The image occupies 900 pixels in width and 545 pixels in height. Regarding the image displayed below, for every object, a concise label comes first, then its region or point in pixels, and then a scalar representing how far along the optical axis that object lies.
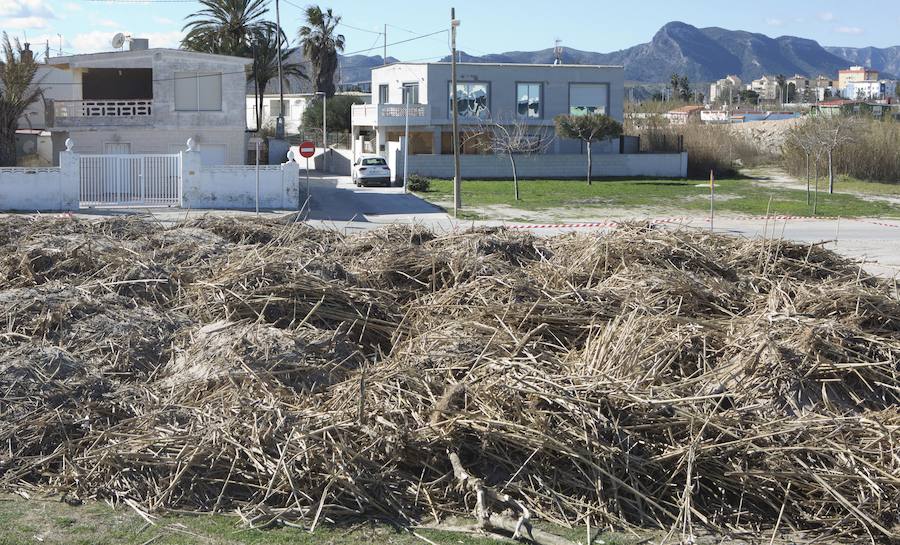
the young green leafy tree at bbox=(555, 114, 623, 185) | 50.41
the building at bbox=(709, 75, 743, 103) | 187.62
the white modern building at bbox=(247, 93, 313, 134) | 75.38
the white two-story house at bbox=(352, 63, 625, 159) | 55.09
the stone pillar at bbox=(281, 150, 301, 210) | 30.19
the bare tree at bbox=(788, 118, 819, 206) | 42.12
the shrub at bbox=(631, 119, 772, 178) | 56.66
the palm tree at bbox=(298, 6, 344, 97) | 72.50
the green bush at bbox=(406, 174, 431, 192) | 42.59
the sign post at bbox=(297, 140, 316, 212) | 28.18
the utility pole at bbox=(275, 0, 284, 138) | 59.09
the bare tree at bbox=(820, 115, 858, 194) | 42.34
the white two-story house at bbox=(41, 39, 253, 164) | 37.94
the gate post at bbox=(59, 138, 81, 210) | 29.06
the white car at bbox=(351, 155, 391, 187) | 45.22
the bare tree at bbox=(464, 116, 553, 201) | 49.94
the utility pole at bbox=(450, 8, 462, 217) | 32.81
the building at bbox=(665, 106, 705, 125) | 72.06
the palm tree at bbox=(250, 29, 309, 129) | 63.81
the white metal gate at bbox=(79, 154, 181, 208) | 29.72
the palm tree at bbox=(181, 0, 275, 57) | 60.78
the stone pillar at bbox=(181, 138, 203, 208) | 29.86
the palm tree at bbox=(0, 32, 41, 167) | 35.78
